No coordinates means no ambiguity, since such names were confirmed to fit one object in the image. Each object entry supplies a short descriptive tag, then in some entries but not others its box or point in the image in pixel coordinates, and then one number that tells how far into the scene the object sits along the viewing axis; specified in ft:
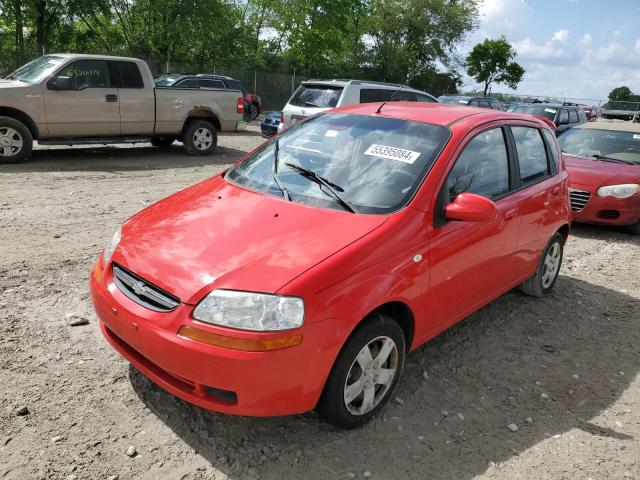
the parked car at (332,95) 35.47
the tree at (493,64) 160.35
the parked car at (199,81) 52.53
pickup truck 29.94
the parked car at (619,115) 74.59
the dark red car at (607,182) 23.75
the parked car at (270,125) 48.73
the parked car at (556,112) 51.39
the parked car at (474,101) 64.59
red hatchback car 8.02
